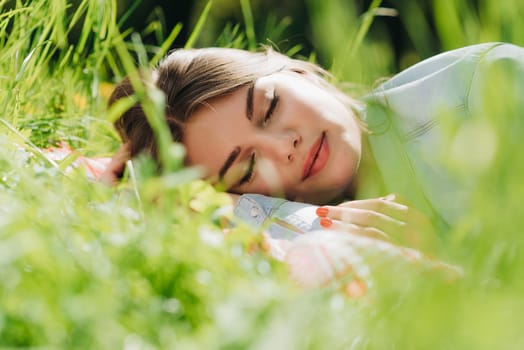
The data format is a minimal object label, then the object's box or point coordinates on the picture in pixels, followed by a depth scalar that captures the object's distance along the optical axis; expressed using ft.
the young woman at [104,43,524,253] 3.80
